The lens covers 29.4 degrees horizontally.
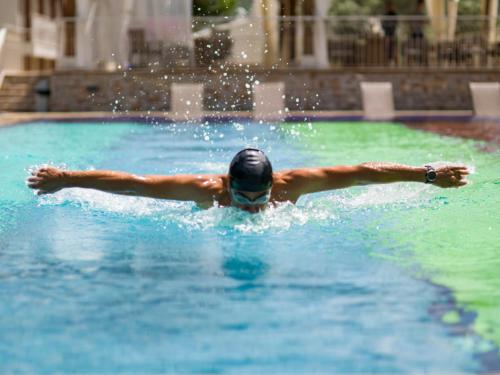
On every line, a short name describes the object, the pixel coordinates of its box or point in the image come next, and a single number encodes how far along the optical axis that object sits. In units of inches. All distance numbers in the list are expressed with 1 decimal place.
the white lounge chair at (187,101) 672.4
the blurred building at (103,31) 751.1
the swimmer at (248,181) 215.2
